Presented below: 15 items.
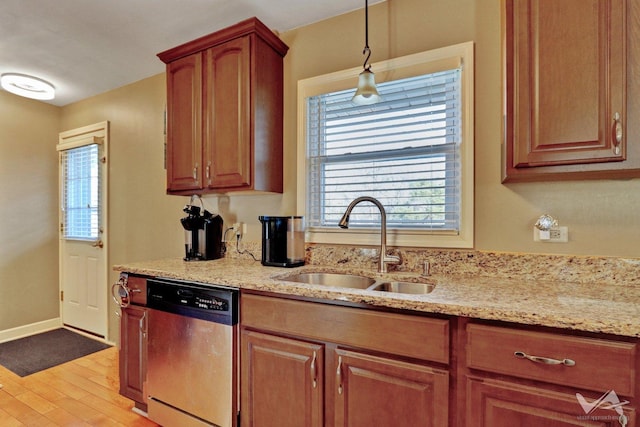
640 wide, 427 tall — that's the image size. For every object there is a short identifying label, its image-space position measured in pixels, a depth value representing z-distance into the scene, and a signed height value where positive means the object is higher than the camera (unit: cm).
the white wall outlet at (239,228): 241 -11
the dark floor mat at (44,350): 271 -127
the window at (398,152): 175 +37
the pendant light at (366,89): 164 +63
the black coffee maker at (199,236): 226 -16
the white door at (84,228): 326 -16
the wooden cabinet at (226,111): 201 +67
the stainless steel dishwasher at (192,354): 159 -74
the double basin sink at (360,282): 161 -37
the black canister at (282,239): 200 -16
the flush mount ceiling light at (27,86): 282 +116
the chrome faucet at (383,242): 175 -16
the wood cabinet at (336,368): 118 -63
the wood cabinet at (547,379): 94 -51
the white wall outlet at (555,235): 152 -10
